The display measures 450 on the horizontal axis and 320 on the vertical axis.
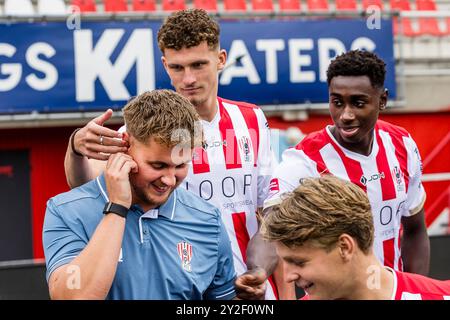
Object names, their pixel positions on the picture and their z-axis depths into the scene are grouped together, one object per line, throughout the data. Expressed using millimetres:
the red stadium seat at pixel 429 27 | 10492
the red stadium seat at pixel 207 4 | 9883
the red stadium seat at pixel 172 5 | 9617
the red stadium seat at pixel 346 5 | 10258
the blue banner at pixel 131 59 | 8602
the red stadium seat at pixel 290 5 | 10078
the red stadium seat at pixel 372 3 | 10414
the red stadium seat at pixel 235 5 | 10000
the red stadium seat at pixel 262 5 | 10094
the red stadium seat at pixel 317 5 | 10211
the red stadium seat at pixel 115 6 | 9586
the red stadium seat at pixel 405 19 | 10428
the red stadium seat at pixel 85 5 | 9422
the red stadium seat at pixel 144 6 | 9633
